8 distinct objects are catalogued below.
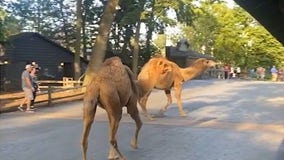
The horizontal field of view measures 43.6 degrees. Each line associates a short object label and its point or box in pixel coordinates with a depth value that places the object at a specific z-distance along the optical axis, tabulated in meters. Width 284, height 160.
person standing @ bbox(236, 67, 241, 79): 40.64
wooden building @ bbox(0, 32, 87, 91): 26.76
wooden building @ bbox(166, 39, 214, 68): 36.91
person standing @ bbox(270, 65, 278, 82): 36.58
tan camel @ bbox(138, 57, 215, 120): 10.49
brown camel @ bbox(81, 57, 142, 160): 6.21
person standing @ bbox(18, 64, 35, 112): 13.13
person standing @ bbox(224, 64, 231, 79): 37.77
